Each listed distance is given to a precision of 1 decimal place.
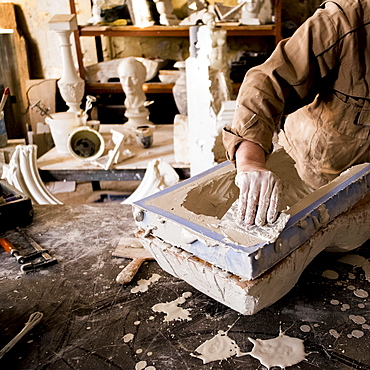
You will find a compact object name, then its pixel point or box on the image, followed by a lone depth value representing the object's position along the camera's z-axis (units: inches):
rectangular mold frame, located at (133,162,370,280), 40.4
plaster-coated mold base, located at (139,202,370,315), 41.9
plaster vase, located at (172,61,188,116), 136.6
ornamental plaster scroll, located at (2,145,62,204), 110.7
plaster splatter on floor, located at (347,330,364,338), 42.5
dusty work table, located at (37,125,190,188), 118.4
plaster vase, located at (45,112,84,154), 125.9
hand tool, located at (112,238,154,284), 53.2
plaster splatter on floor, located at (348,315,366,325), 44.5
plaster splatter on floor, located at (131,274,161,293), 51.6
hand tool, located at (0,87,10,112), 109.0
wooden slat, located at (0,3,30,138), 177.6
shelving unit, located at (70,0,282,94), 154.9
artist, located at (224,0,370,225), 52.5
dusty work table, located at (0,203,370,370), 40.8
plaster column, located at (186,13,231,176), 98.0
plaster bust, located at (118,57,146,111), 137.3
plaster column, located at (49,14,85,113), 127.2
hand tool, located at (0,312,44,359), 41.6
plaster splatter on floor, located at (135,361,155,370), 39.7
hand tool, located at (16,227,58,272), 56.5
